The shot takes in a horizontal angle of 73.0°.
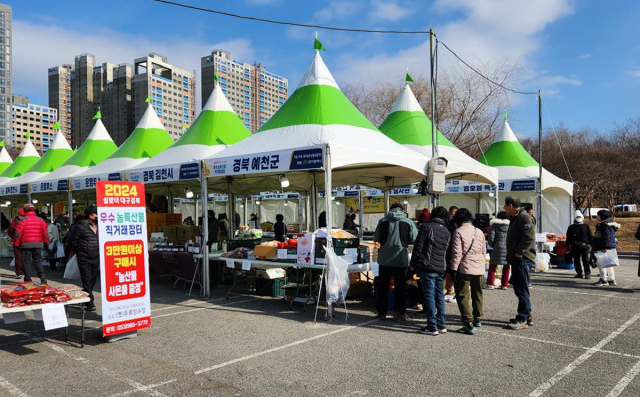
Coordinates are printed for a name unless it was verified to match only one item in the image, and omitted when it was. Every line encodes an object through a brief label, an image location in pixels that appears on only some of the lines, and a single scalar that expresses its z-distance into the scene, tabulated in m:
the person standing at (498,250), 9.13
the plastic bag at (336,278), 6.42
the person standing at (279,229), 11.66
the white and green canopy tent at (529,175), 17.02
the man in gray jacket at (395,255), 6.34
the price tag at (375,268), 7.19
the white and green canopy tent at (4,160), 23.01
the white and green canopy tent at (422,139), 10.69
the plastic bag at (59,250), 12.35
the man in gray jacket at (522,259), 5.90
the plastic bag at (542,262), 11.96
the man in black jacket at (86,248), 6.68
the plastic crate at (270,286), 8.43
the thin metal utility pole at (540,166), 13.71
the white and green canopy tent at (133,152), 12.00
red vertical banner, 5.30
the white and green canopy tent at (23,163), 19.66
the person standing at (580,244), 10.59
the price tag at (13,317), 4.77
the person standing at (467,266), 5.76
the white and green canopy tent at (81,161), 13.47
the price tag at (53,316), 4.84
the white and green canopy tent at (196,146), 9.36
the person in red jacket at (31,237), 9.10
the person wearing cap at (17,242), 9.30
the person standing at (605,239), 9.27
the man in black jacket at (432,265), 5.72
